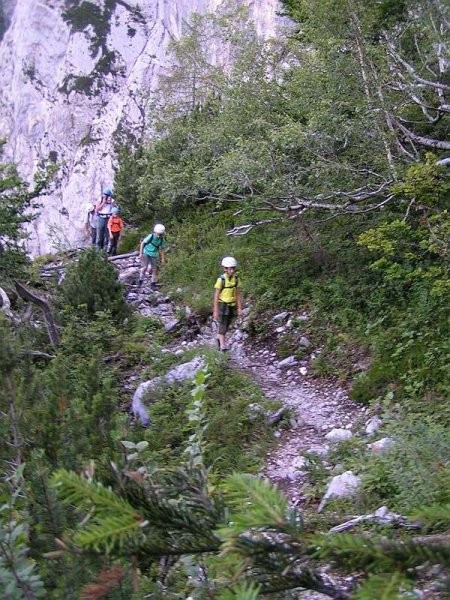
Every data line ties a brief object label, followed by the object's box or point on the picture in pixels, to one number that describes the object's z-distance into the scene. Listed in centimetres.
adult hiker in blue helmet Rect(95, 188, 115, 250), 1612
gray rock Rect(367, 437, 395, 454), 557
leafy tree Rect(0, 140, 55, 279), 1100
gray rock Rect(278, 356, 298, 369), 915
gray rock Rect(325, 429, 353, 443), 673
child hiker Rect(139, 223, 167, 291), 1338
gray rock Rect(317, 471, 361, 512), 521
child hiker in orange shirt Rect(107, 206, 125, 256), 1599
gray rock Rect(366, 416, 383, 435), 659
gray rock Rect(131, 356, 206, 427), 777
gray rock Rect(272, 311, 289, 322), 1034
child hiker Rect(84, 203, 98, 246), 1649
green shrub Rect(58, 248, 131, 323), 1085
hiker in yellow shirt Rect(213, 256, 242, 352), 932
